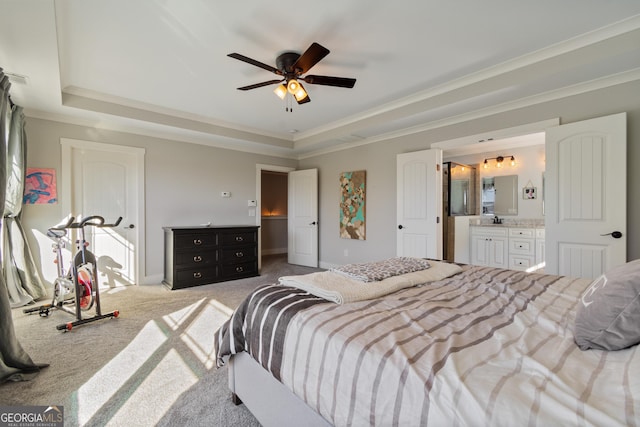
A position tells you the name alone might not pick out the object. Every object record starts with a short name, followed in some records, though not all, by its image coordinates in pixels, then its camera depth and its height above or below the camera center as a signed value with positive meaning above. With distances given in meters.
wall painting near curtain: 3.32 +0.29
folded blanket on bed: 1.35 -0.41
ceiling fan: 2.36 +1.22
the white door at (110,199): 3.67 +0.16
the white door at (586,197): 2.50 +0.12
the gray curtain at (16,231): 2.95 -0.23
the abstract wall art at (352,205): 4.77 +0.09
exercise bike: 2.60 -0.77
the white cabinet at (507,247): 4.29 -0.62
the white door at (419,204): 3.80 +0.09
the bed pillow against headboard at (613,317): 0.82 -0.34
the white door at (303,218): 5.45 -0.16
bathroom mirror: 5.09 +0.28
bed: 0.67 -0.45
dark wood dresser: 3.93 -0.68
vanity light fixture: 5.11 +0.92
